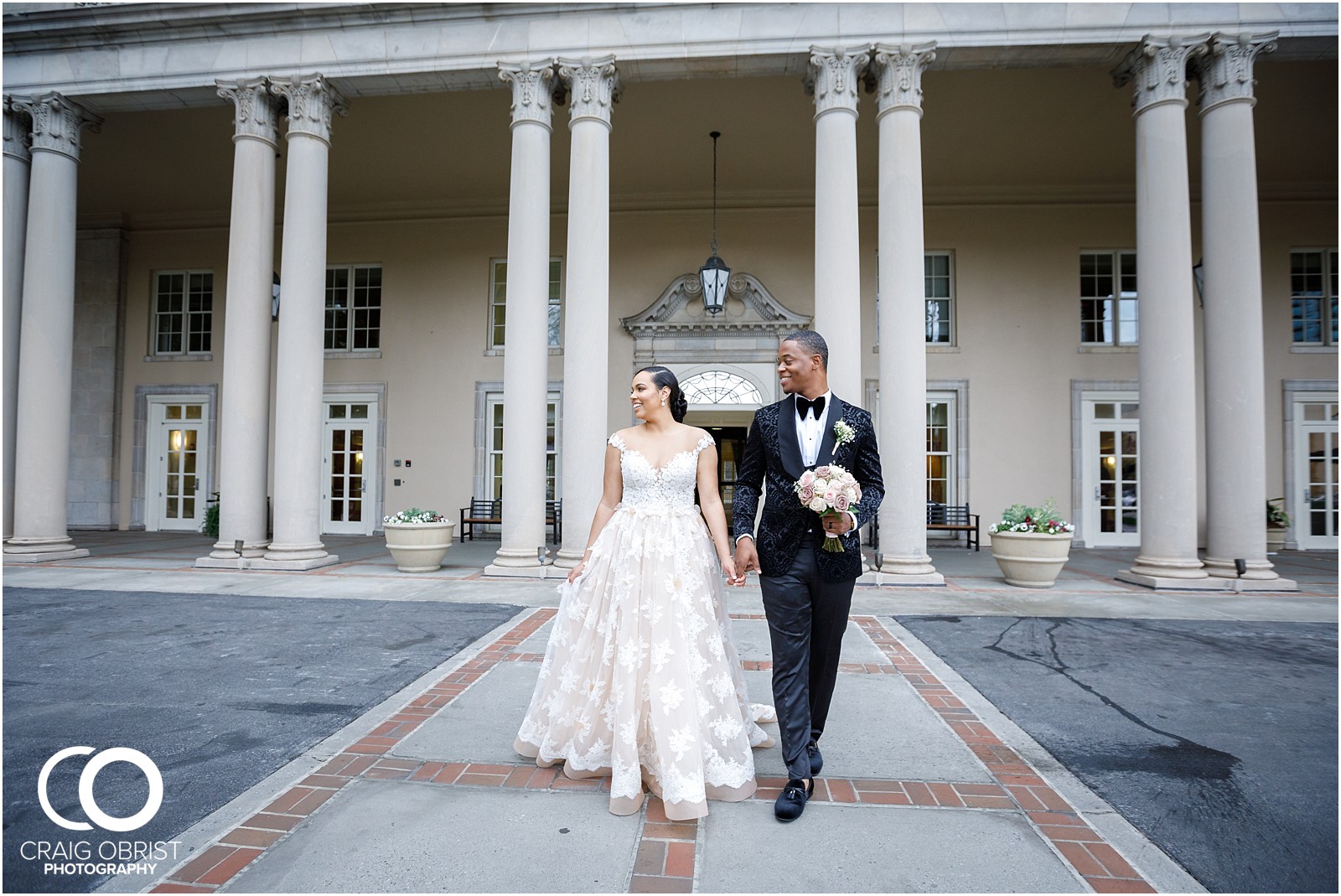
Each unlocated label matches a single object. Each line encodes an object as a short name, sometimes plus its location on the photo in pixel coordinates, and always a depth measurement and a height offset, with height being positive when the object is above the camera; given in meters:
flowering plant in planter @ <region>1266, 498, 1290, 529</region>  12.22 -0.85
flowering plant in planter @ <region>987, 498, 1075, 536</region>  8.39 -0.66
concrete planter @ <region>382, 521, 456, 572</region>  9.00 -1.07
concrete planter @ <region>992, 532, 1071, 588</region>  8.20 -1.07
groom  2.81 -0.32
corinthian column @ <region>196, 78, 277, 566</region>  9.30 +1.77
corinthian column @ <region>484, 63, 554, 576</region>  8.80 +1.75
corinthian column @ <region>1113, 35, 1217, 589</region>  8.16 +1.72
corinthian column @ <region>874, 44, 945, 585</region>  8.27 +1.72
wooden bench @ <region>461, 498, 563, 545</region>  13.47 -1.03
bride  2.76 -0.78
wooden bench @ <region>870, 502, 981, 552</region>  12.92 -0.97
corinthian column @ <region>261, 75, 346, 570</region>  9.18 +1.69
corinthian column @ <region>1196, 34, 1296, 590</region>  8.12 +1.79
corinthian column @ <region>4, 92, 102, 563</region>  9.86 +1.69
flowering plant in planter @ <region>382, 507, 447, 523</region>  9.23 -0.73
